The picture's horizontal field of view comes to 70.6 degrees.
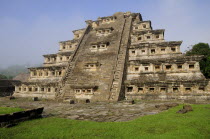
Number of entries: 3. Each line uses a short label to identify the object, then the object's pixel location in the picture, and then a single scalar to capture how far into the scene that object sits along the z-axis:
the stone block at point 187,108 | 8.80
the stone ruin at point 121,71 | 15.30
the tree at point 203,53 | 25.49
